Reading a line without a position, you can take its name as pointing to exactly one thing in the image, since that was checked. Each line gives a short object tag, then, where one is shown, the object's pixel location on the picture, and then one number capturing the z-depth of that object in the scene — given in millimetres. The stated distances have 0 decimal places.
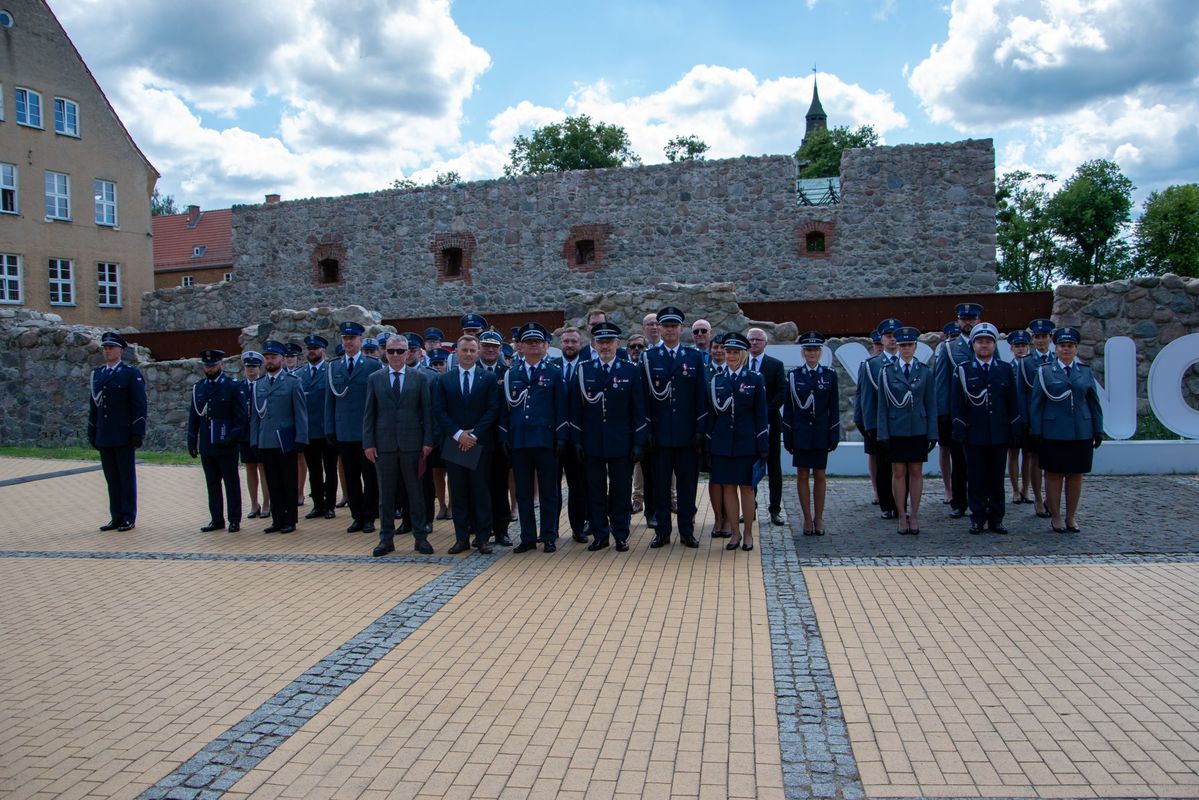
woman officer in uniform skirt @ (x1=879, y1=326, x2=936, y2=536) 8227
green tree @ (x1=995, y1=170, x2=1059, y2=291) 37094
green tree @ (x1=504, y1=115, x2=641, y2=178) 49812
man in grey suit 8039
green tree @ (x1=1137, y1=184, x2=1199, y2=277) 37469
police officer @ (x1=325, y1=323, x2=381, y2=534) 9266
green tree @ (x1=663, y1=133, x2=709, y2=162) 56469
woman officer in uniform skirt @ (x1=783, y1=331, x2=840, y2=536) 8367
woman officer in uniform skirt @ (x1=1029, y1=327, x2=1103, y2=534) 8031
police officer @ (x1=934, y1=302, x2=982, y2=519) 8539
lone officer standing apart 9438
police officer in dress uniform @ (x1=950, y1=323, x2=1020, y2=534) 8242
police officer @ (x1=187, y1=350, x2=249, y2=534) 9289
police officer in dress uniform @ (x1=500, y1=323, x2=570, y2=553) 7910
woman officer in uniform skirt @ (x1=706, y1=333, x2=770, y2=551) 7715
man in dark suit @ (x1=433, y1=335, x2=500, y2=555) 7926
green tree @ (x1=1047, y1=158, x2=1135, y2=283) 36594
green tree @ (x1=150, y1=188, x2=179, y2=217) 78144
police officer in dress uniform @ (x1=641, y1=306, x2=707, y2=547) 7953
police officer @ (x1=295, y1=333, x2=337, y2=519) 9539
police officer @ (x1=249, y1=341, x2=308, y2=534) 9180
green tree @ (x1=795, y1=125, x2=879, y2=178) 46281
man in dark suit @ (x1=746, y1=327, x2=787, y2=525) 8500
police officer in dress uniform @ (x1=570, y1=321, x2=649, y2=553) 7918
